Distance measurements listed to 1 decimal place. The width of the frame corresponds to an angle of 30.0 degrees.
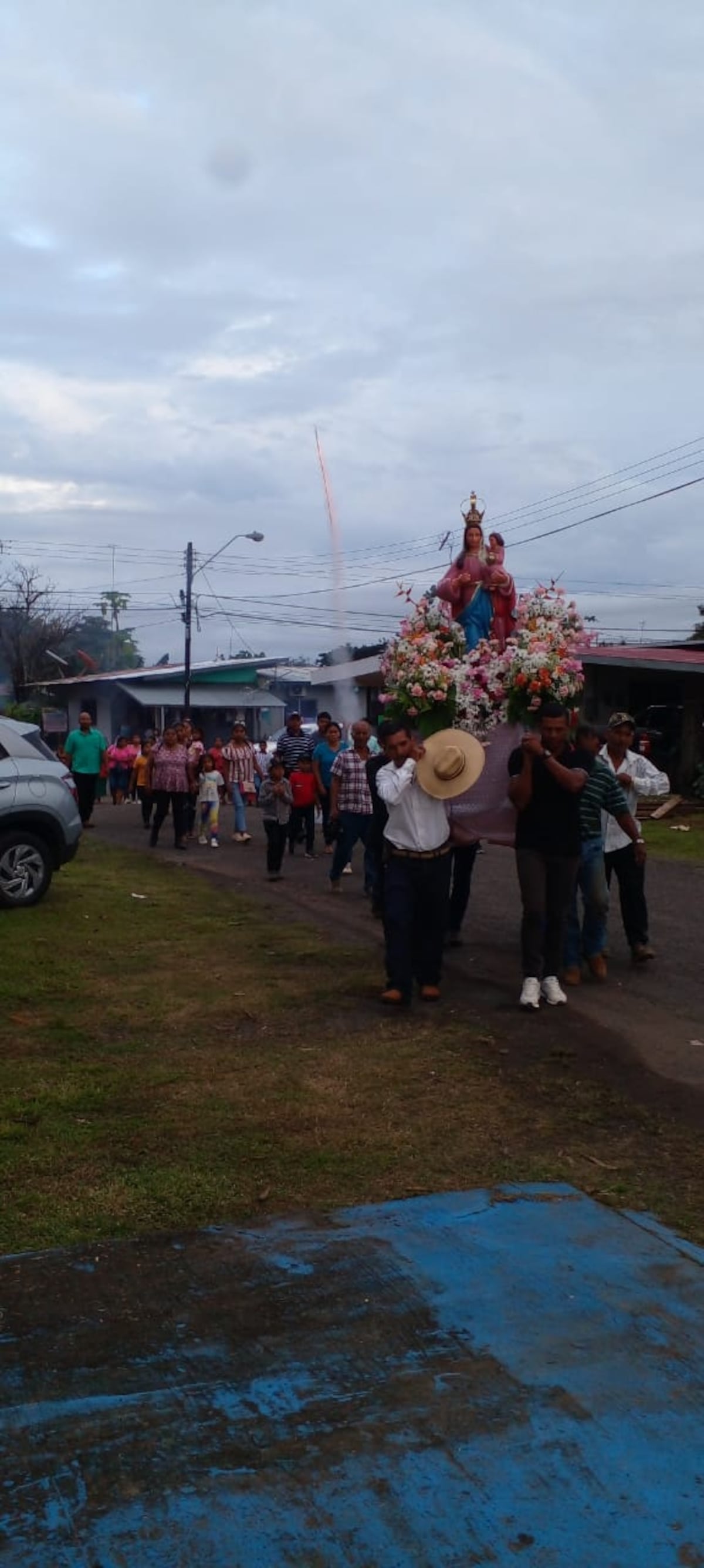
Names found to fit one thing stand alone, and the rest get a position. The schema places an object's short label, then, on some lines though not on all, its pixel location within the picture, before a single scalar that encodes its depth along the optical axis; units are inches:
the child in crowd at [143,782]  780.6
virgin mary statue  350.3
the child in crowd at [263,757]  1005.8
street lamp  1487.5
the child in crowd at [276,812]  548.4
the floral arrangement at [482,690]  330.6
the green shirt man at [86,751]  665.0
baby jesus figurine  350.9
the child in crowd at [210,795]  695.1
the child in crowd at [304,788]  608.4
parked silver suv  441.1
